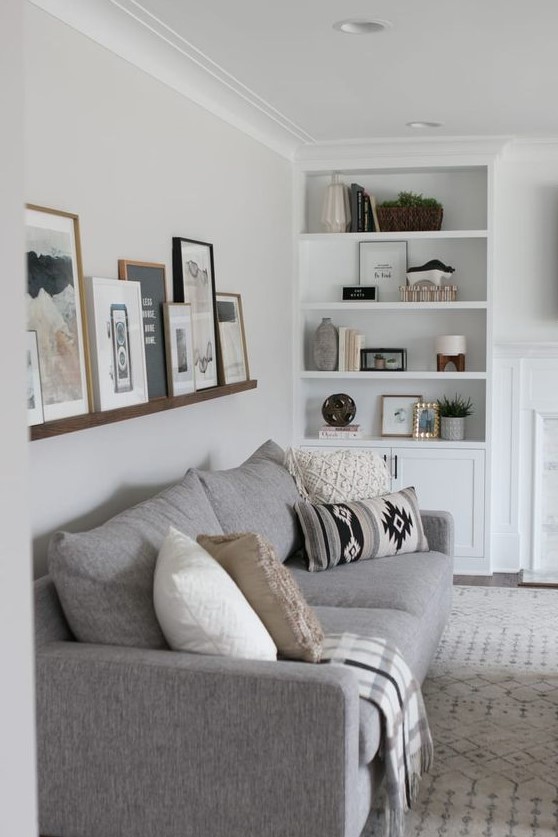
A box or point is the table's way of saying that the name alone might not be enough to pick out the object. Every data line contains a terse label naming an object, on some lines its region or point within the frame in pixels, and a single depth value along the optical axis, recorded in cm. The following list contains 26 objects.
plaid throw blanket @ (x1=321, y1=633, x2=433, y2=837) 264
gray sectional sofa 234
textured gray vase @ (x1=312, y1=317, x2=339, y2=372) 618
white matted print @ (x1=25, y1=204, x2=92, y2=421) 289
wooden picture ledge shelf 280
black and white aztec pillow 405
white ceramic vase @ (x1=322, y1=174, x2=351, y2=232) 607
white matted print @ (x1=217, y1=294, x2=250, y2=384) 461
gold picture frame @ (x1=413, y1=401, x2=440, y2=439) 614
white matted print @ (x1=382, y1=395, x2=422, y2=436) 625
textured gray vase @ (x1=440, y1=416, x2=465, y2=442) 602
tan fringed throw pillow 266
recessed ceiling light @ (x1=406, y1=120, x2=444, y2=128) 529
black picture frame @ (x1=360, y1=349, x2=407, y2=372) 624
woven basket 602
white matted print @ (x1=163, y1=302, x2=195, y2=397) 389
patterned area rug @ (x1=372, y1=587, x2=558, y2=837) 294
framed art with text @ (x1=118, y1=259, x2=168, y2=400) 372
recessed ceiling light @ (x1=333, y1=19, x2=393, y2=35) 345
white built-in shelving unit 596
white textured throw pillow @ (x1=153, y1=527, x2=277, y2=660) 252
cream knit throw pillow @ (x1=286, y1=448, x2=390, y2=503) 438
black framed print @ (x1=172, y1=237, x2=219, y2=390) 411
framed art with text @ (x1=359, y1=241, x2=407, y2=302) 624
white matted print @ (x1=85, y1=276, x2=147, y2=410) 322
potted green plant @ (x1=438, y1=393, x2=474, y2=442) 602
